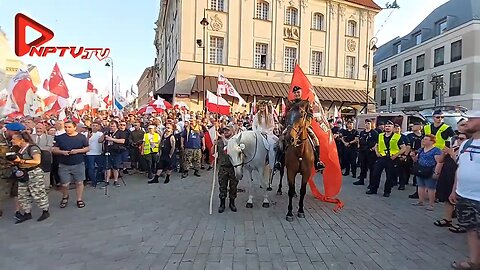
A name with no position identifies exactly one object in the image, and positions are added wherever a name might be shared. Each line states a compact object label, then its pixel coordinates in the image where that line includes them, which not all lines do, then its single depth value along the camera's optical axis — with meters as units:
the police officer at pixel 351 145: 12.27
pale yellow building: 27.48
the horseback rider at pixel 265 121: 8.37
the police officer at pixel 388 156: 9.27
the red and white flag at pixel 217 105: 13.69
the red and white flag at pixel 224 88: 14.17
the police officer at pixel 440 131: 8.84
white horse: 7.25
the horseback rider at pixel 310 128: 6.93
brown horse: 6.65
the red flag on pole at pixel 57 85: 13.55
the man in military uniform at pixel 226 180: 7.64
